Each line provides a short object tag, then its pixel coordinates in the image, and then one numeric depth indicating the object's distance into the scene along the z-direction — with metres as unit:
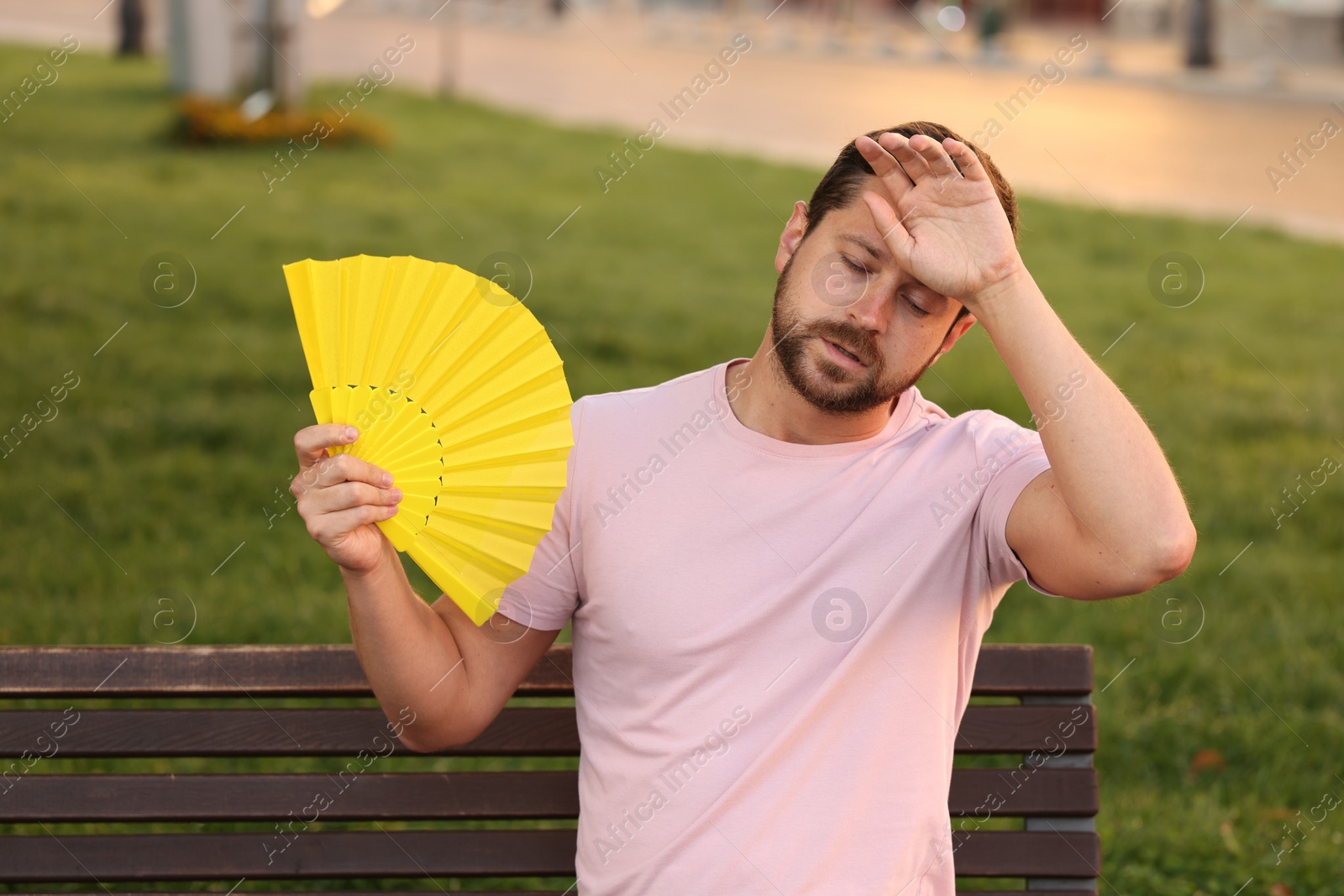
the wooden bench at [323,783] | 2.37
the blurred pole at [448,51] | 17.69
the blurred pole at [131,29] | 19.23
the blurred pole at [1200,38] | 21.64
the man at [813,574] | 1.98
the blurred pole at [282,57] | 13.28
